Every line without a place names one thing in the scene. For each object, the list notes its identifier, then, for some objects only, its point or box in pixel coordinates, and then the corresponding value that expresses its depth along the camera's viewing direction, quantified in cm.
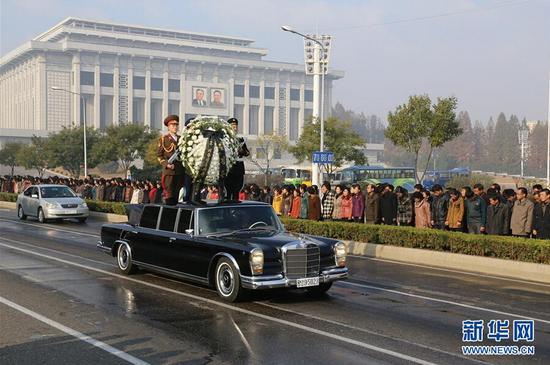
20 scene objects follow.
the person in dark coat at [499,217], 1625
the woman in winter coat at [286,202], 2222
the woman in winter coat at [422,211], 1827
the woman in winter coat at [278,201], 2255
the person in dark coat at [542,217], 1541
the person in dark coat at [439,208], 1800
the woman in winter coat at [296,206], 2141
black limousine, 972
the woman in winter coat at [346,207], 2039
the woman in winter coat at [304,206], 2112
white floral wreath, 1179
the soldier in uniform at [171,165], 1252
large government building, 11925
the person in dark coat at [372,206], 1955
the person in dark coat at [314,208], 2066
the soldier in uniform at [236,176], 1271
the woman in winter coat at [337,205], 2075
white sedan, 2638
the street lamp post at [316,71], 3935
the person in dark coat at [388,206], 1917
